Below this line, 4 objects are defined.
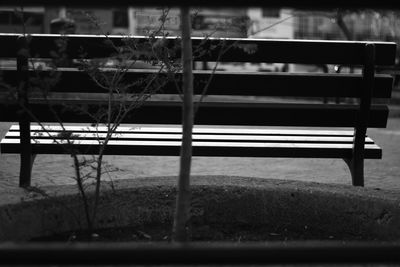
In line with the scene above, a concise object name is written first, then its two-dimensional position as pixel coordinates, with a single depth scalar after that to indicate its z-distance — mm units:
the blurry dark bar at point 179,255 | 1090
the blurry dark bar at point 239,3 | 1128
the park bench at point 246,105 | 3814
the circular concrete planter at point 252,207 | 3045
